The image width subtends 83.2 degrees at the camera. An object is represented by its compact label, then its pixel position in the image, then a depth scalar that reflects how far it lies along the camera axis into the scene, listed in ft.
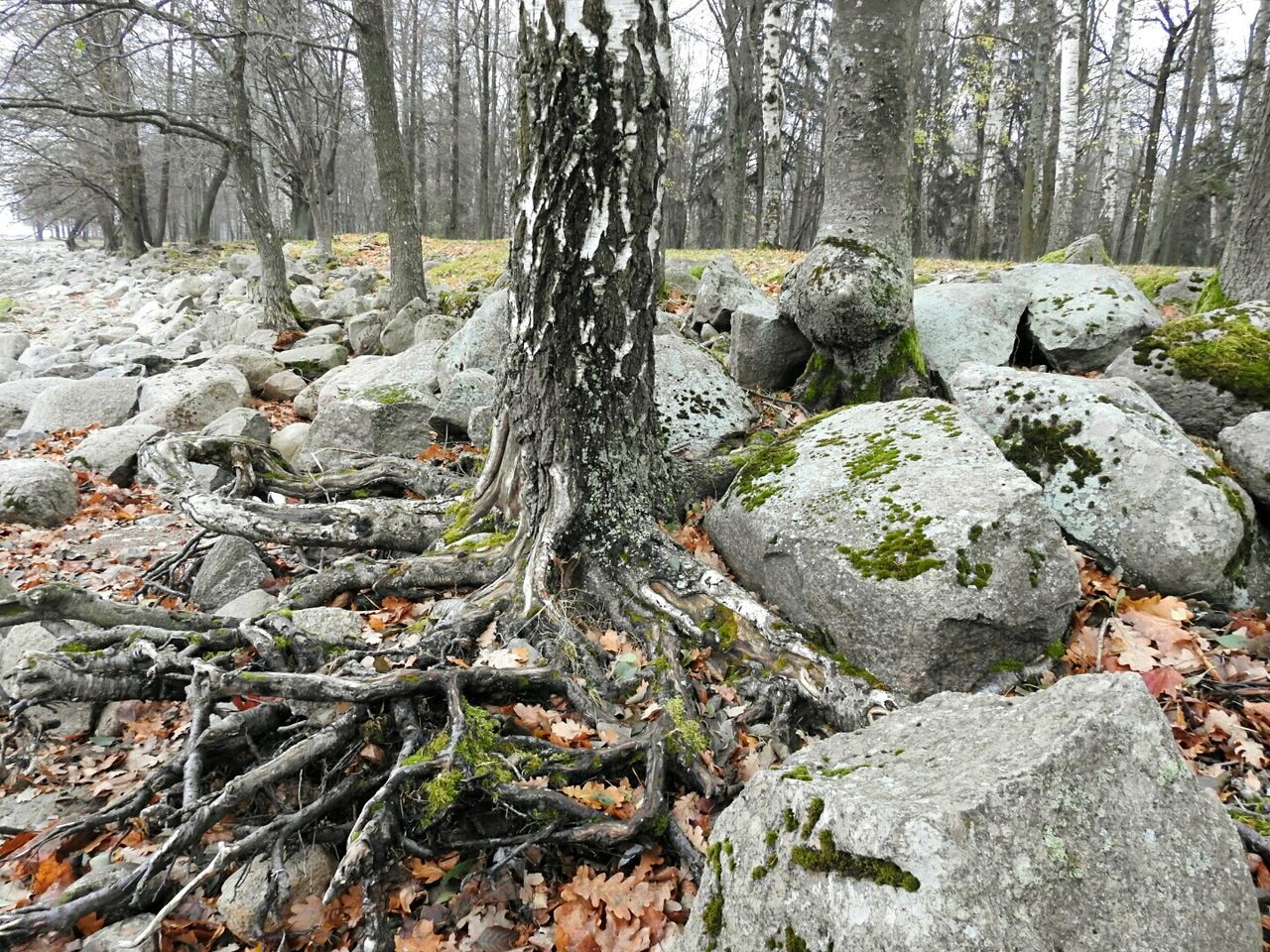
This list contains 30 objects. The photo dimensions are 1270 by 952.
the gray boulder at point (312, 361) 33.01
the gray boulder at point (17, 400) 29.09
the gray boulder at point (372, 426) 20.99
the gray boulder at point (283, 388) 30.83
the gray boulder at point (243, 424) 22.00
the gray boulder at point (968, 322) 21.07
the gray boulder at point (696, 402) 18.22
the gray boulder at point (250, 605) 12.72
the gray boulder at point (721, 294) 28.76
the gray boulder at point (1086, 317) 20.88
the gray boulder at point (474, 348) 23.24
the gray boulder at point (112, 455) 22.43
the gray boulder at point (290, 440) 22.80
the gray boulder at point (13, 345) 45.43
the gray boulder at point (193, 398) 25.45
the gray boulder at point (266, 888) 7.63
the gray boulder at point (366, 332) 35.78
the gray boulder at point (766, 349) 22.27
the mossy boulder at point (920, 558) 10.18
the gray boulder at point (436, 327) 30.27
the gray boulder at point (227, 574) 13.79
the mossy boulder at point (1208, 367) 15.99
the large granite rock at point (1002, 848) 4.90
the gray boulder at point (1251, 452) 13.24
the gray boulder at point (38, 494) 19.52
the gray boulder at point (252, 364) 31.19
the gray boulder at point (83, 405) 28.09
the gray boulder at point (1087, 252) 32.76
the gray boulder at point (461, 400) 21.44
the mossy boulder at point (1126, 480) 12.11
